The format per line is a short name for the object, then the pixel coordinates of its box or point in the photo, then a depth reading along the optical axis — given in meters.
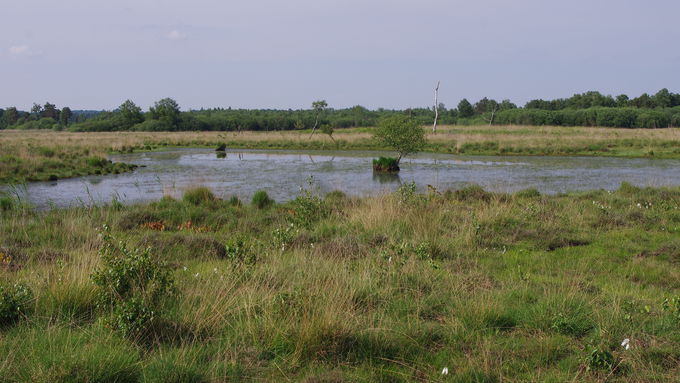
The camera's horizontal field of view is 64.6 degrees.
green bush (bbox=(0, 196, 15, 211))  12.79
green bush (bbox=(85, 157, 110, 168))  27.73
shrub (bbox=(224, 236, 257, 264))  6.17
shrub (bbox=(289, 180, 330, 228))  10.25
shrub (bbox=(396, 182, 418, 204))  11.62
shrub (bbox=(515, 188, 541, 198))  14.79
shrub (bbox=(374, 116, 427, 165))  27.97
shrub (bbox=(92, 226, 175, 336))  4.88
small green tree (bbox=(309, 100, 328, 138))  61.50
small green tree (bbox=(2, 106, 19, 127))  129.89
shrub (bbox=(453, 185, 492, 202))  14.30
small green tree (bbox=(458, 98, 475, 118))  102.44
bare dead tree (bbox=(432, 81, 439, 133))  68.68
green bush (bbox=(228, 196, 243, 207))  14.23
